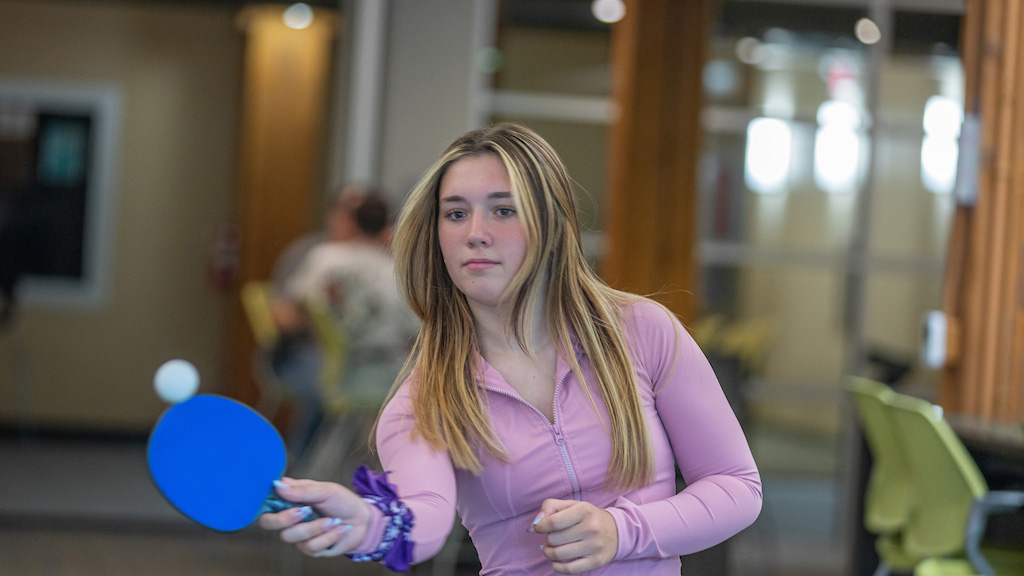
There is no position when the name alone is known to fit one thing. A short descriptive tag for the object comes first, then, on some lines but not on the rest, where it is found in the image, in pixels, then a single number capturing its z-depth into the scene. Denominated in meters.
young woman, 2.70
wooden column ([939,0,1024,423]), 7.19
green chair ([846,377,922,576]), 6.93
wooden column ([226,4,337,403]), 14.55
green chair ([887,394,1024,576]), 5.87
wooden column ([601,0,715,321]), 9.95
